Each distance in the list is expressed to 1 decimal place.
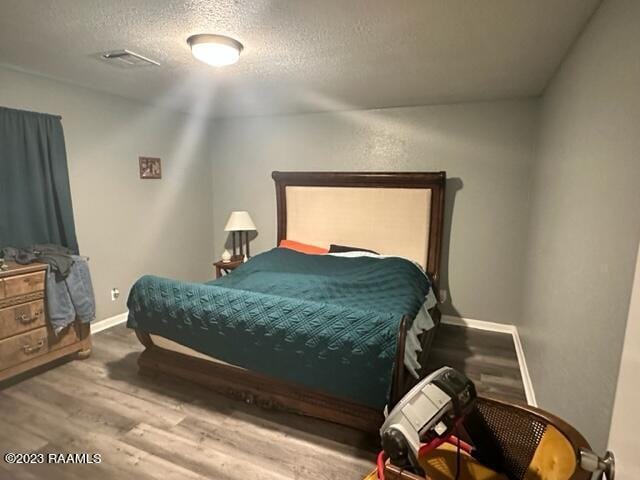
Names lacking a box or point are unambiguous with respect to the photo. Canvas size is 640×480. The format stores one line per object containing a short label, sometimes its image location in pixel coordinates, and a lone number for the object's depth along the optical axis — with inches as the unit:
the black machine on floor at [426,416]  34.1
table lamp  168.4
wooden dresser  98.2
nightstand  166.4
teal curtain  108.0
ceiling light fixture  80.0
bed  77.7
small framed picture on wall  151.4
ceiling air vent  91.5
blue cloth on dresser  106.5
